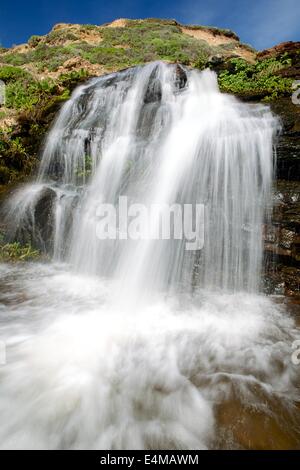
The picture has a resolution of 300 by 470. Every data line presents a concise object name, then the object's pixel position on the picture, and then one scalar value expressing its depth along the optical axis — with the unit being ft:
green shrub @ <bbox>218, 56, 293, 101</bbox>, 23.16
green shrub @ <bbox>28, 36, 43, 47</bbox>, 75.01
